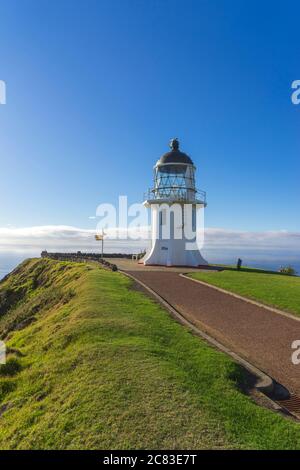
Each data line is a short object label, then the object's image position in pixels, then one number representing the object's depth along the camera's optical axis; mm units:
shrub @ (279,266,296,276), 33184
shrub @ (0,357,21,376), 8980
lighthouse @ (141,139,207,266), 31797
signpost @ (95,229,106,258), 40269
